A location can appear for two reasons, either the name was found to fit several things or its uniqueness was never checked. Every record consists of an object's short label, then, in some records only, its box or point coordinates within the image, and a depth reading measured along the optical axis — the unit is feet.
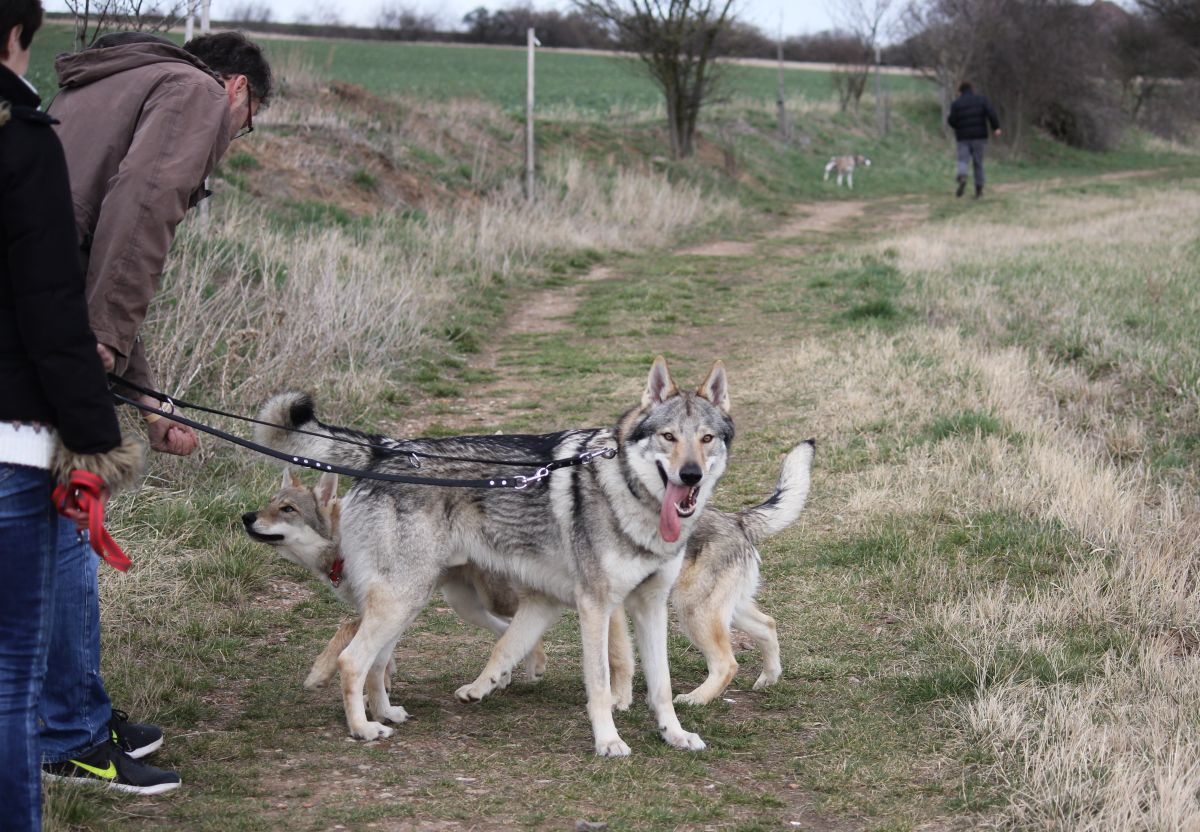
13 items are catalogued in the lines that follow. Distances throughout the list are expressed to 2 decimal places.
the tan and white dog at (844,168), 101.30
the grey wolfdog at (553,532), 14.76
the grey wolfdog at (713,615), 16.31
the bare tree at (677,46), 85.71
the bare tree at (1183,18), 131.67
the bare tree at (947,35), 129.29
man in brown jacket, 11.67
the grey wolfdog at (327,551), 16.39
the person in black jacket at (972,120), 83.71
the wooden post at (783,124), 112.78
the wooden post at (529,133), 62.23
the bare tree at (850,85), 138.82
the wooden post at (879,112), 134.98
